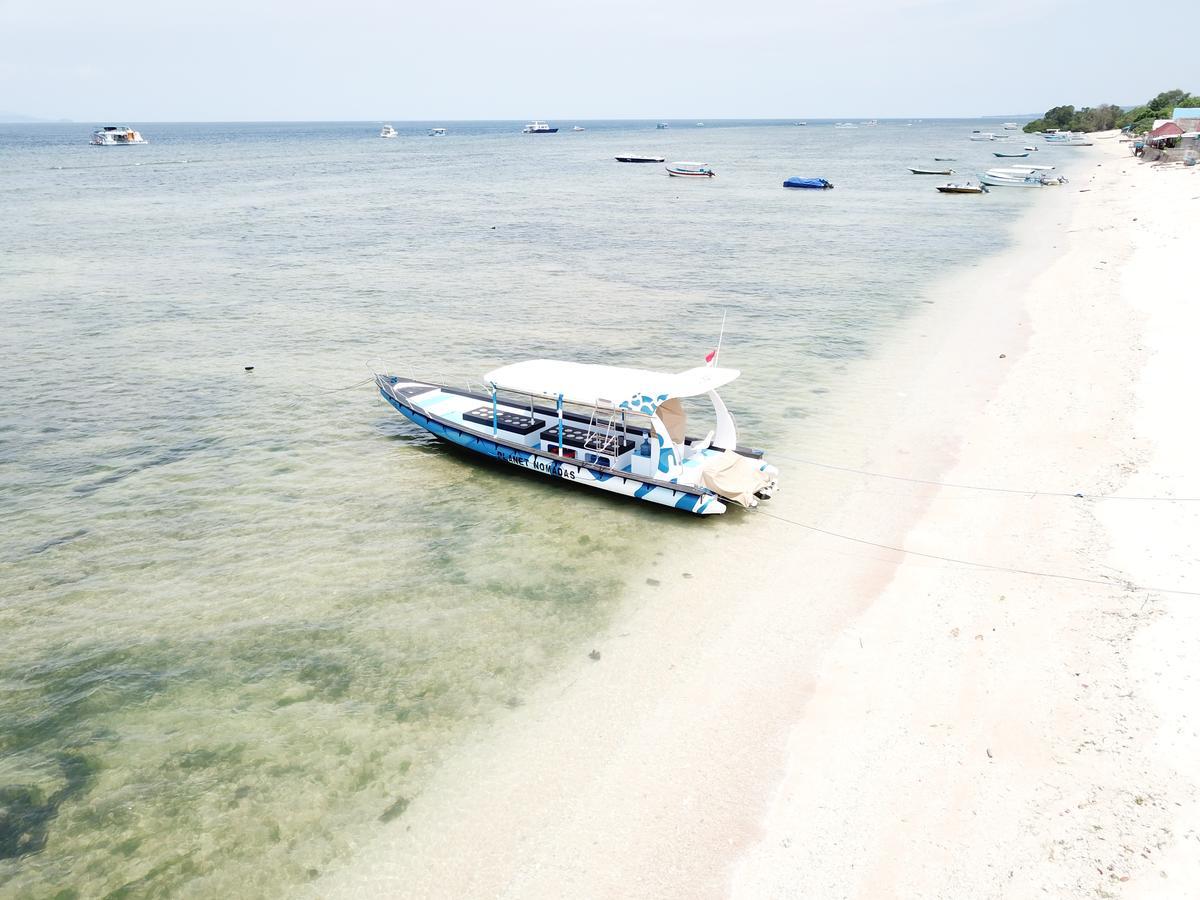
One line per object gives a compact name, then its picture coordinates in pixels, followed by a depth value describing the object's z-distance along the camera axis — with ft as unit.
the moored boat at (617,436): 63.57
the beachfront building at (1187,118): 337.84
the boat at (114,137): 590.14
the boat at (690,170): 381.60
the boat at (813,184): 323.78
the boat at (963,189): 290.15
